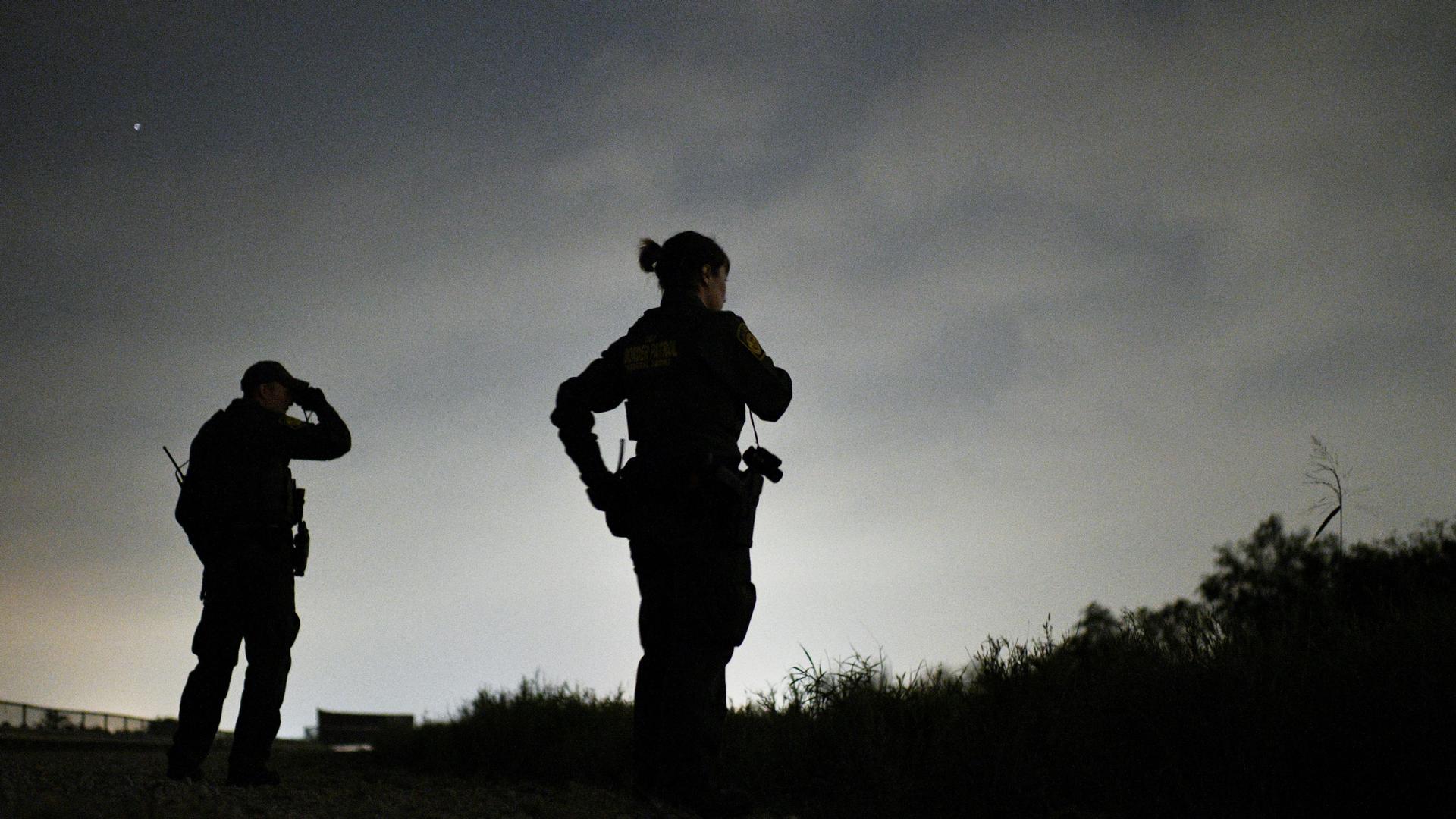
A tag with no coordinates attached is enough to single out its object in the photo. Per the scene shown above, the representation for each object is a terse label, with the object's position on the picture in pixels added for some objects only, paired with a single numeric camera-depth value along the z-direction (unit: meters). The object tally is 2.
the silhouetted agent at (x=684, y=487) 4.14
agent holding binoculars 5.77
